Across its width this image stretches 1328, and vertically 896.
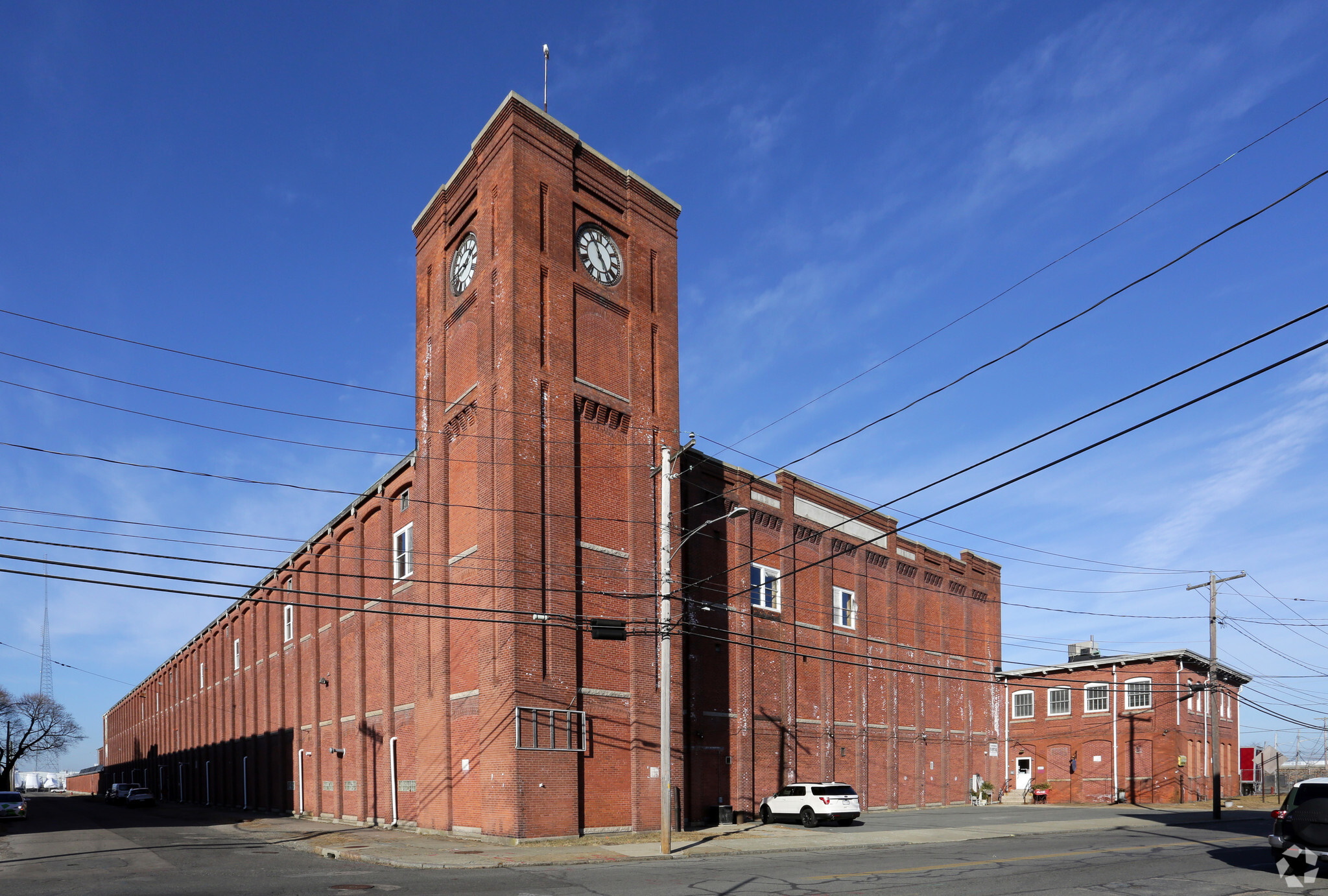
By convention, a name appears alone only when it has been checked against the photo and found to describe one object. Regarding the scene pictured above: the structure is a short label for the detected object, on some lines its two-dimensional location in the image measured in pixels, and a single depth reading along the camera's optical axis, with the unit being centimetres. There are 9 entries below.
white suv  3152
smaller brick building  4947
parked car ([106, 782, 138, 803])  6700
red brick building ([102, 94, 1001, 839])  2700
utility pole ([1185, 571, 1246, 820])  3765
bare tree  12419
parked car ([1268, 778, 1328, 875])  1625
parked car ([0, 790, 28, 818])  4097
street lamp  2284
